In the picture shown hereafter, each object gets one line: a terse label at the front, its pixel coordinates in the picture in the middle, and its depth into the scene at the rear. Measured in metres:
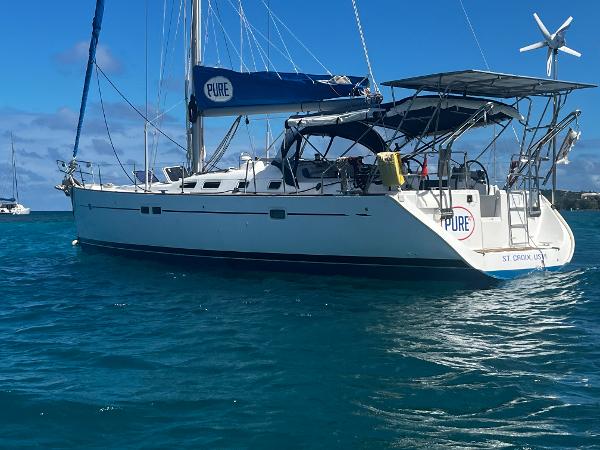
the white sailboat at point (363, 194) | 10.86
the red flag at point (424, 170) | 11.41
